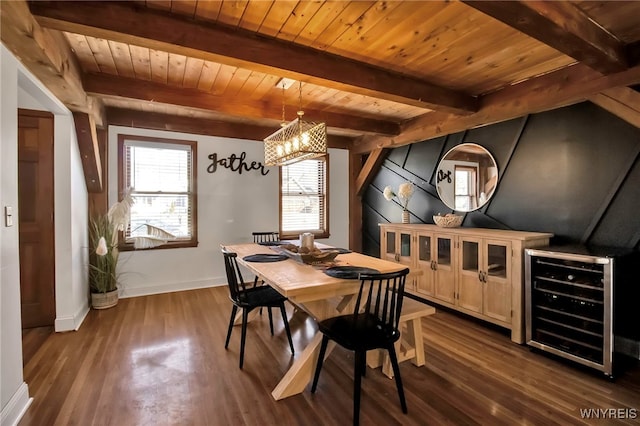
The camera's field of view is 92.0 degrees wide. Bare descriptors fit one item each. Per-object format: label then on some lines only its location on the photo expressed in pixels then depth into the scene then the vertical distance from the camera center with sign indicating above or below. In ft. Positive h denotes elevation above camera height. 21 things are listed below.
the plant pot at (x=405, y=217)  14.92 -0.48
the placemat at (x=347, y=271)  6.87 -1.51
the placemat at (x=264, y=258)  8.84 -1.47
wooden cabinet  9.53 -2.18
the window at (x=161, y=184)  13.80 +1.14
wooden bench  7.98 -3.66
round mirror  12.04 +1.24
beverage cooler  7.50 -2.51
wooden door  10.21 -0.33
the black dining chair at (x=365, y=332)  5.99 -2.62
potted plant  12.26 -1.94
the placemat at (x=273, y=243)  11.92 -1.39
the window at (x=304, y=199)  17.42 +0.51
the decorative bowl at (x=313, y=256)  8.57 -1.38
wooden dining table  6.35 -1.72
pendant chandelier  8.93 +1.99
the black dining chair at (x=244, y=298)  8.32 -2.57
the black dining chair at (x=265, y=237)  14.34 -1.46
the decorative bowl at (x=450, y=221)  12.35 -0.56
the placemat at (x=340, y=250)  10.34 -1.46
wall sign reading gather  15.33 +2.26
